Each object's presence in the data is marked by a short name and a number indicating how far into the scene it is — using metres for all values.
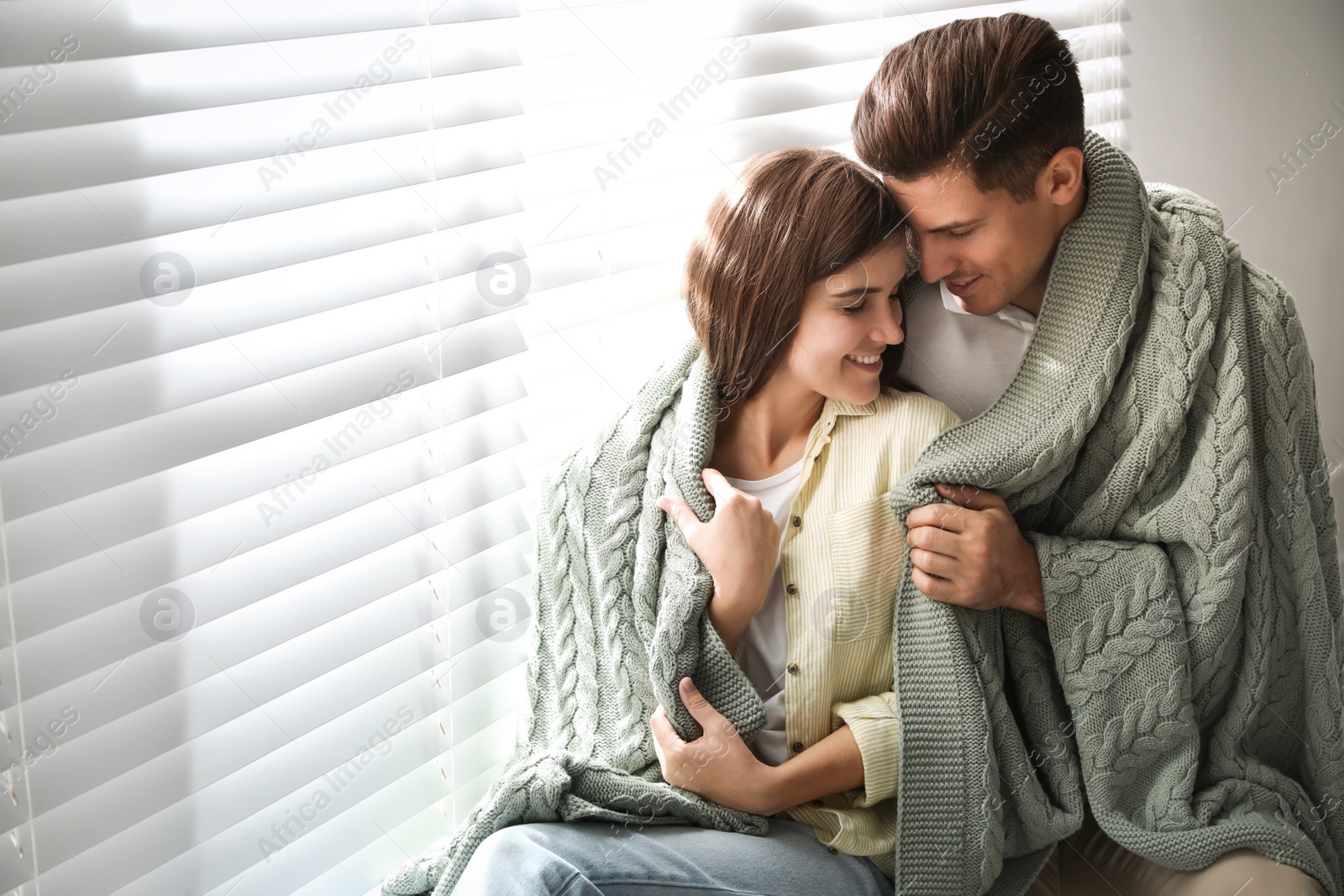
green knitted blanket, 1.26
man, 1.27
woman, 1.25
